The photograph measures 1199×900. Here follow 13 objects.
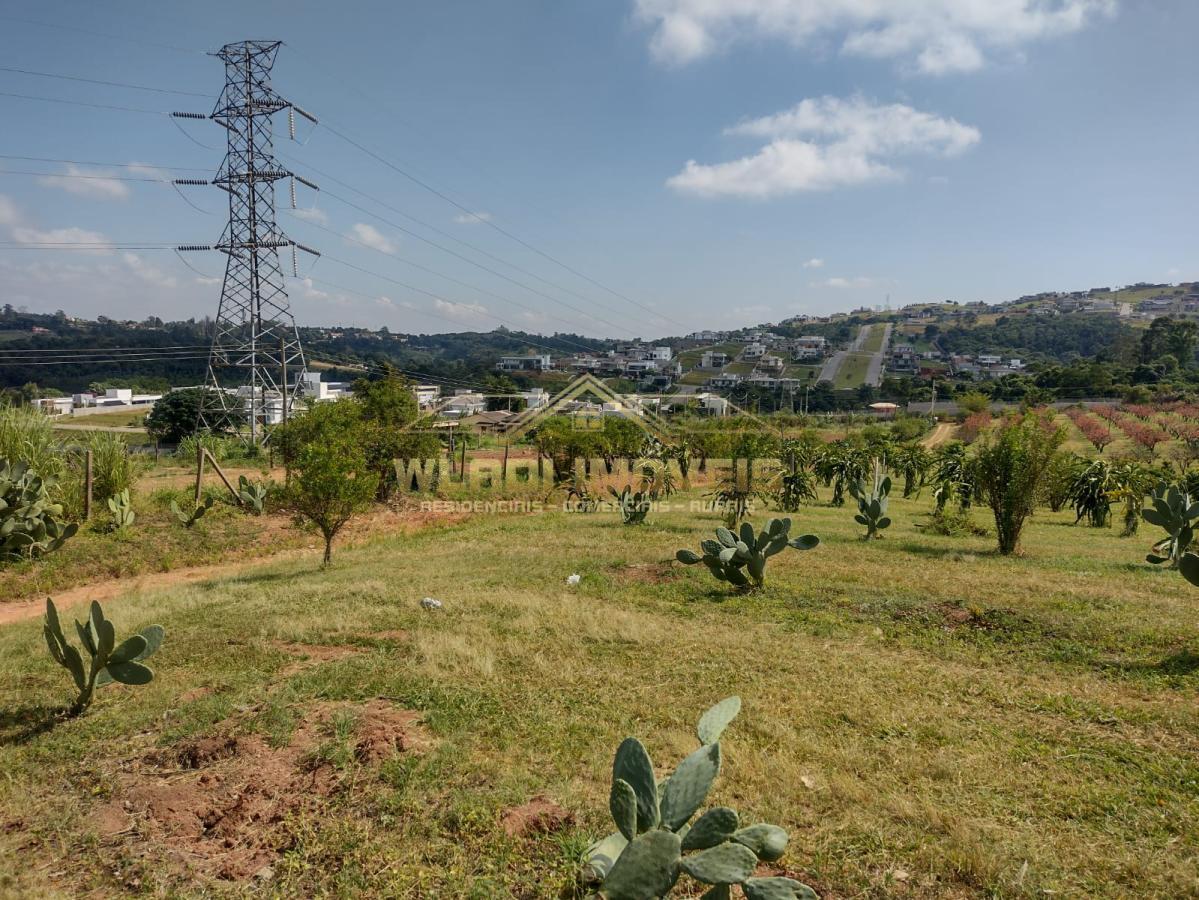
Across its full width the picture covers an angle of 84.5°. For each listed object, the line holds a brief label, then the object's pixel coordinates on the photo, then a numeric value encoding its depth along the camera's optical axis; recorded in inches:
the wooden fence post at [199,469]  585.0
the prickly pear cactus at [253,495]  639.8
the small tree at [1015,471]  447.5
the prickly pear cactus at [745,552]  349.4
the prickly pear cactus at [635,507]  593.9
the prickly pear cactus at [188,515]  558.2
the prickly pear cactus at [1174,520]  406.3
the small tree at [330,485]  446.0
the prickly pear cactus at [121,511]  514.6
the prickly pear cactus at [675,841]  103.7
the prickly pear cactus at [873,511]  519.5
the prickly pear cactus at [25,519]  429.7
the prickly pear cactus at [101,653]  203.3
